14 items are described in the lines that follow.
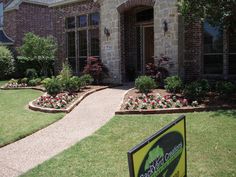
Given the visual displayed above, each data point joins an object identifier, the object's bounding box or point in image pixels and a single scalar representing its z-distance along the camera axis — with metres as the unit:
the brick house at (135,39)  12.74
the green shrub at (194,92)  9.34
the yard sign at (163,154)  2.60
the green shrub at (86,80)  13.13
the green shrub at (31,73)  18.55
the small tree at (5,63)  20.95
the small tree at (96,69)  14.69
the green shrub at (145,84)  10.92
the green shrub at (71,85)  12.36
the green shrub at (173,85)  10.77
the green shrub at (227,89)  9.46
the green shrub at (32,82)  16.84
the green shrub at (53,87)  12.22
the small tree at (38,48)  17.95
